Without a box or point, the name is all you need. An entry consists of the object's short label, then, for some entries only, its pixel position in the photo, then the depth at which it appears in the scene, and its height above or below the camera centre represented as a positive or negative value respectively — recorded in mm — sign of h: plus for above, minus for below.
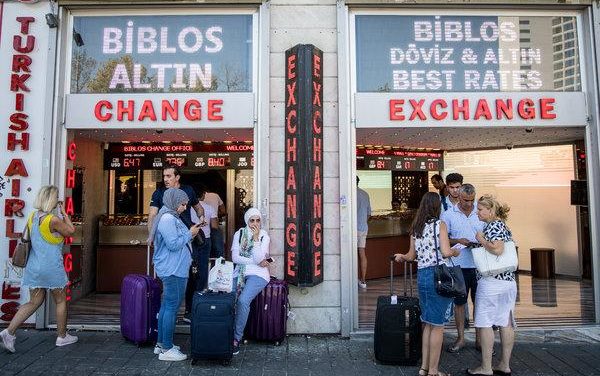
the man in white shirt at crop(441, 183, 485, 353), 4539 -250
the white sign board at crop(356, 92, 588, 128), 5543 +1241
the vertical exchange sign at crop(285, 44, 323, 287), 5062 +417
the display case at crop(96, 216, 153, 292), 7312 -776
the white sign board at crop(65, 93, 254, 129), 5504 +1202
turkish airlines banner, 5348 +1100
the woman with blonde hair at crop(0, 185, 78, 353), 4573 -519
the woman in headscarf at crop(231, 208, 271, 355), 4574 -595
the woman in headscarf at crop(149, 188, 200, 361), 4273 -516
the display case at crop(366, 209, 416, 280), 8417 -633
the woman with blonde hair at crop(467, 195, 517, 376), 3953 -838
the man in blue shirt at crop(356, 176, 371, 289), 7559 -348
